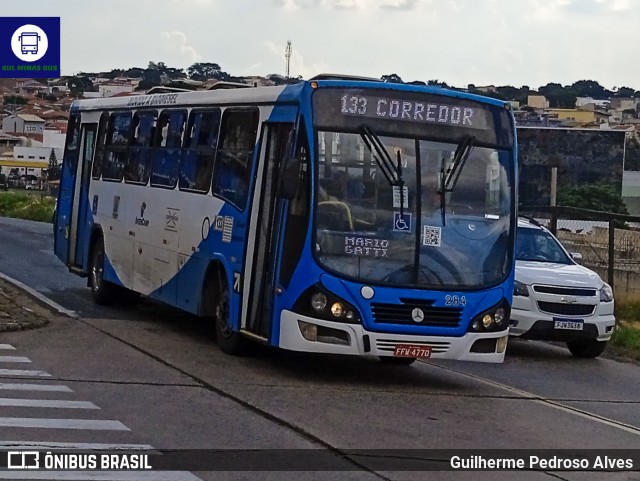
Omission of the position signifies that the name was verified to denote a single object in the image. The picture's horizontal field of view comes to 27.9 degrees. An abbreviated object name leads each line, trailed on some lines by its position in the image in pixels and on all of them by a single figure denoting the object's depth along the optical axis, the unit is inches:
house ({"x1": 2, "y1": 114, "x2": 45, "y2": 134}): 4519.2
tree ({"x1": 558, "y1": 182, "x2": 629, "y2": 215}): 2320.0
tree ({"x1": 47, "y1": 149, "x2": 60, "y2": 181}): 2990.2
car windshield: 715.4
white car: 654.5
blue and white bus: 485.4
